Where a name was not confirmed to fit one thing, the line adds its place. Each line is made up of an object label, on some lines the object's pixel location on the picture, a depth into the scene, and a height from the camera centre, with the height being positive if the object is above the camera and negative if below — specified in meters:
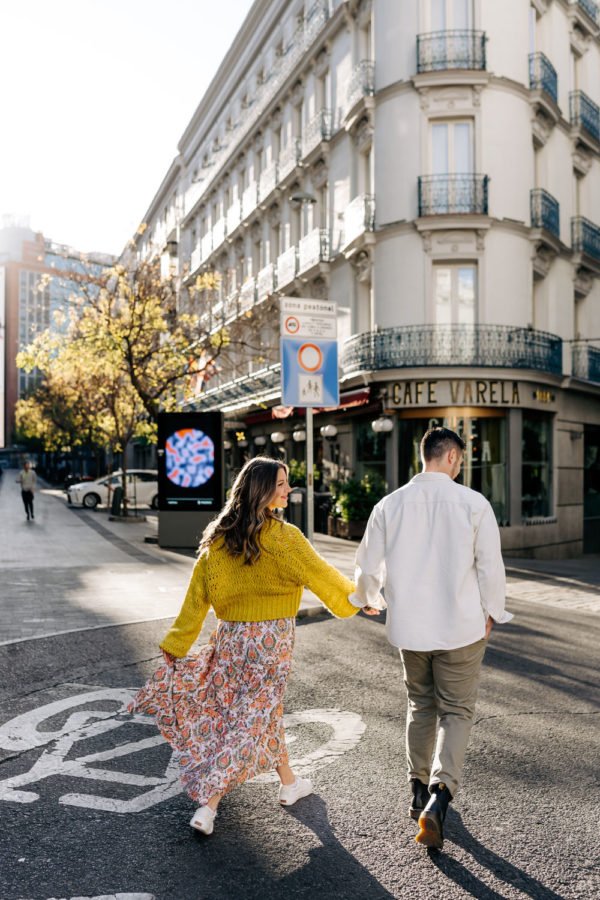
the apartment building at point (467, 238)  21.00 +5.45
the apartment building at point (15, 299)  136.88 +24.07
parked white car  35.78 -1.56
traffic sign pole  9.61 -0.34
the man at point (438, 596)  3.88 -0.65
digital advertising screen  18.00 -0.17
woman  3.95 -0.82
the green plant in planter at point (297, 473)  25.83 -0.65
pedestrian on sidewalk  27.70 -1.04
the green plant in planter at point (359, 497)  21.89 -1.16
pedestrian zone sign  9.91 +1.12
